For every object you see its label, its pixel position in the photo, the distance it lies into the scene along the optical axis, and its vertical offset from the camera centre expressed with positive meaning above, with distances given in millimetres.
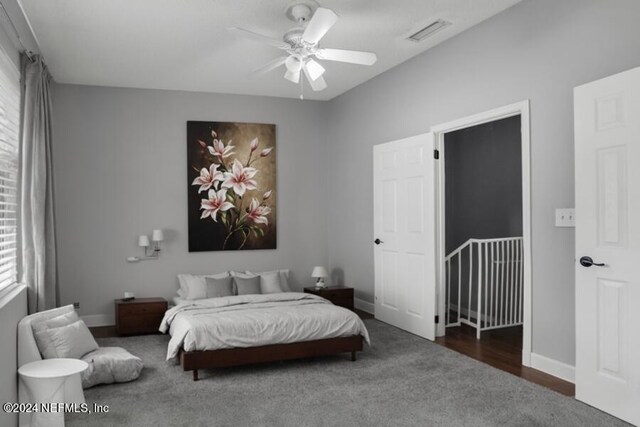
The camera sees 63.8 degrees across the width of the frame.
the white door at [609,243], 3016 -203
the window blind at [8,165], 3453 +374
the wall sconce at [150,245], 6145 -366
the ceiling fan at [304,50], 3621 +1263
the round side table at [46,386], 2900 -969
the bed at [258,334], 3959 -965
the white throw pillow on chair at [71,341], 3564 -906
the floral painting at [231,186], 6520 +378
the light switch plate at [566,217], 3607 -45
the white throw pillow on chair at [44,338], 3473 -821
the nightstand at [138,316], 5512 -1091
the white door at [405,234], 5066 -227
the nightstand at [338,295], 6250 -992
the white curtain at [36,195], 3889 +179
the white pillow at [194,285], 5828 -813
